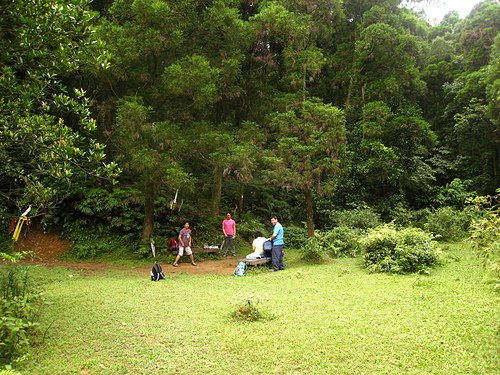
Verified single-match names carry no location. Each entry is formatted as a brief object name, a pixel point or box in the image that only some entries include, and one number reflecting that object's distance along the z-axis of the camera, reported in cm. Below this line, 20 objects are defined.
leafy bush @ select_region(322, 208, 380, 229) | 1691
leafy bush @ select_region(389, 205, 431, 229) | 1848
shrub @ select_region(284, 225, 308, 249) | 1714
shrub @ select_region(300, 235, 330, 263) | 1234
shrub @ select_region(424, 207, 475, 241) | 1576
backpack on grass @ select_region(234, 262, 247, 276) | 1116
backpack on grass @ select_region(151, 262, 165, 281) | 1044
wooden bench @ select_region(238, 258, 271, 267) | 1162
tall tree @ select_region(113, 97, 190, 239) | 1231
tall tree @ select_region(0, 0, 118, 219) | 513
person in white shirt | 1188
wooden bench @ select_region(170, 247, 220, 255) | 1440
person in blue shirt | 1140
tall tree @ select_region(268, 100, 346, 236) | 1486
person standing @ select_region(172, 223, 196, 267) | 1296
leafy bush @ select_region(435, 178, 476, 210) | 2117
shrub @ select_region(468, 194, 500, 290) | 530
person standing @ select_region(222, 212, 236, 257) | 1453
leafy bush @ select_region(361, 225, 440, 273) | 959
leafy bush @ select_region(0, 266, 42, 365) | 476
